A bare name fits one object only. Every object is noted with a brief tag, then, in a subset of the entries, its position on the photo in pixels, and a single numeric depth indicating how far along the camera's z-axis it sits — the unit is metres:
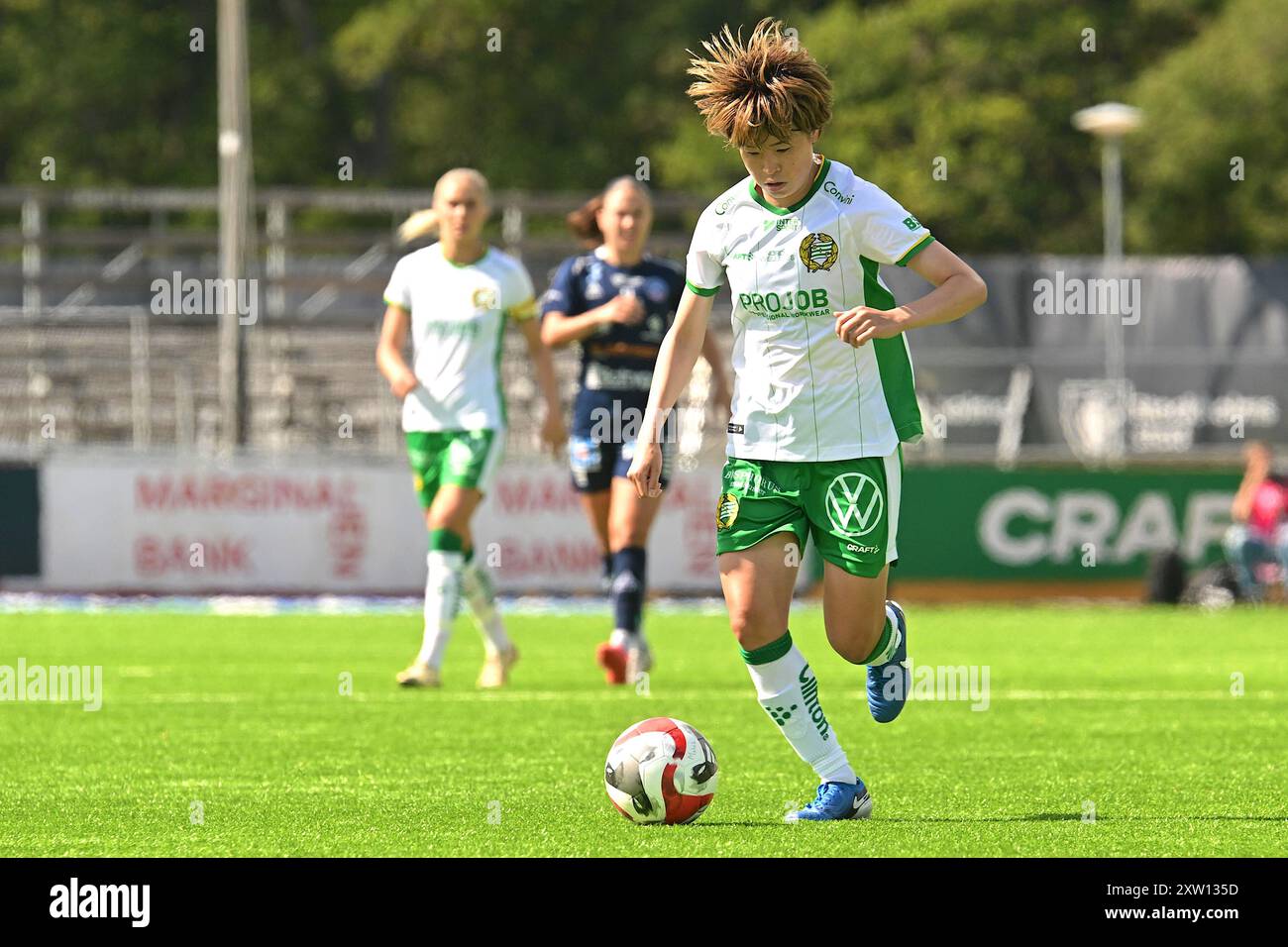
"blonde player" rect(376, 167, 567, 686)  11.55
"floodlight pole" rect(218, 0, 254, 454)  25.20
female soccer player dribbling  6.95
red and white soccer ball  6.94
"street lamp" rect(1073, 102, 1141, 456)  27.28
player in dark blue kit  11.83
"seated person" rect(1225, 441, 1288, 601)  20.77
